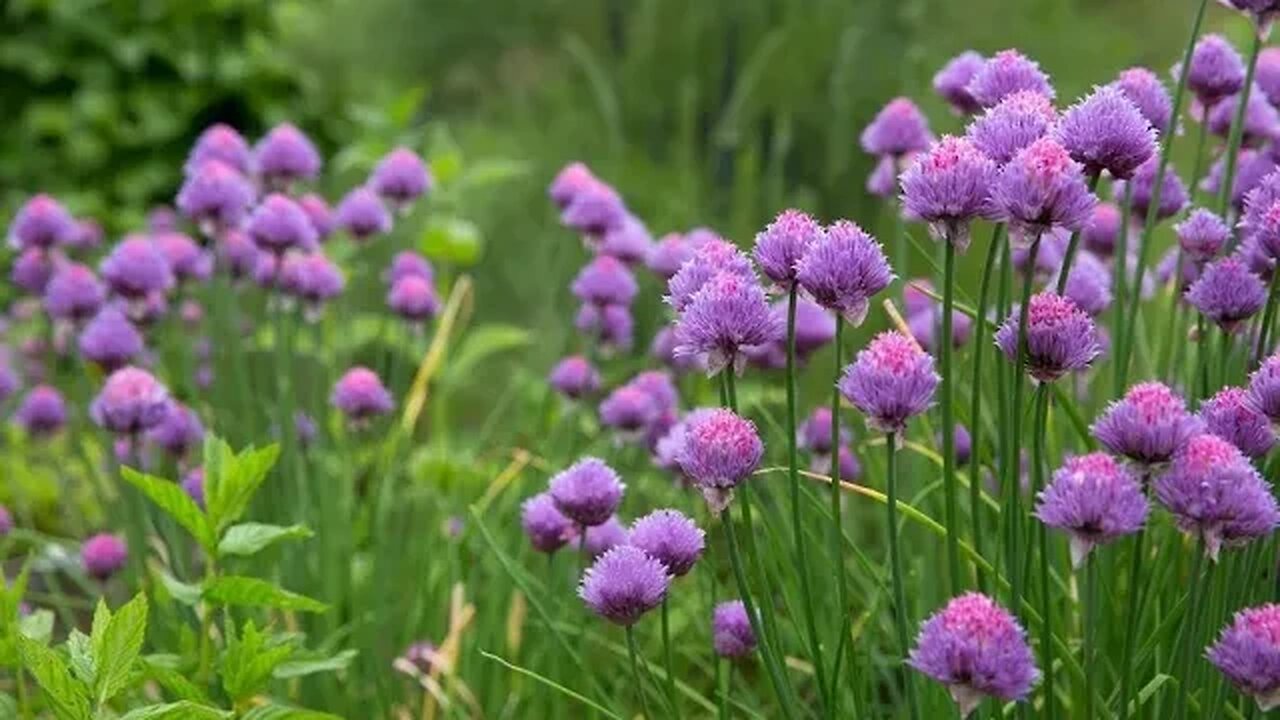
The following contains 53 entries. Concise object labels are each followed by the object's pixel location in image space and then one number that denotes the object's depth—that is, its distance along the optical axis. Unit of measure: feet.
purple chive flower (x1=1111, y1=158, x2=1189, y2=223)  5.49
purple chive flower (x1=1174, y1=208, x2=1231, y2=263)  5.15
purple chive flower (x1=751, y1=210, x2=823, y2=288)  4.68
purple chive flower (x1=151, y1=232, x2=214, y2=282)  6.59
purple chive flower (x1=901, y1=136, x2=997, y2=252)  4.57
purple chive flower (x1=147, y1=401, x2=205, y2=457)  6.14
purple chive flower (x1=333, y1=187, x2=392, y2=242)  6.47
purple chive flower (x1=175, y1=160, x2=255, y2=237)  6.11
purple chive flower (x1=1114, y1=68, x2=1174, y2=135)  5.13
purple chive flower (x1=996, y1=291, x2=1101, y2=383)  4.63
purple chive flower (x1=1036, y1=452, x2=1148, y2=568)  4.45
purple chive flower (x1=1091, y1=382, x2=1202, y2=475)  4.50
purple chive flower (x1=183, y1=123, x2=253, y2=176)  6.53
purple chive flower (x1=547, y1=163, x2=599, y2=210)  6.27
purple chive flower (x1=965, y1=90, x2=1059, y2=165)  4.65
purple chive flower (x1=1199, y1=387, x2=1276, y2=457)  4.66
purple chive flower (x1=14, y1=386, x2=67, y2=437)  7.37
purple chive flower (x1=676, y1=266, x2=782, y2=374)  4.66
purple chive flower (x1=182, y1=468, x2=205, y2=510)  5.98
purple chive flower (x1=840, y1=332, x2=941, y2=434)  4.55
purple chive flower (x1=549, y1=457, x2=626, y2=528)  5.11
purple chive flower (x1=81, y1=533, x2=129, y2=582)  6.11
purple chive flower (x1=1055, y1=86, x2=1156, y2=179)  4.66
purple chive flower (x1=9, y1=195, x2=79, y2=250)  6.65
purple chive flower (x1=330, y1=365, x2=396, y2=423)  6.14
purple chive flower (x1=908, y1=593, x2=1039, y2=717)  4.41
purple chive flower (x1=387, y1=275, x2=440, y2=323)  6.42
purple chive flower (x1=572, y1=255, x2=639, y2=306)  6.16
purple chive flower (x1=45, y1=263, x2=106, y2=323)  6.31
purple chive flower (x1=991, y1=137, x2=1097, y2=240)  4.53
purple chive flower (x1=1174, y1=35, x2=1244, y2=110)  5.34
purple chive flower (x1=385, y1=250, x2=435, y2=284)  6.91
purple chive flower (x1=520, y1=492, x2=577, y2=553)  5.34
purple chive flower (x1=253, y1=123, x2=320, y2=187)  6.55
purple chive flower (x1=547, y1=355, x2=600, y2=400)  6.28
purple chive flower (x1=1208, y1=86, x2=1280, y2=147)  5.56
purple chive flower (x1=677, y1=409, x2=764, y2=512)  4.65
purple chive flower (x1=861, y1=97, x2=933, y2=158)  5.65
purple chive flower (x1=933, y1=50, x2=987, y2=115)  5.44
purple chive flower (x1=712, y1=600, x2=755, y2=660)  5.22
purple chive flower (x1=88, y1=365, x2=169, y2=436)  5.78
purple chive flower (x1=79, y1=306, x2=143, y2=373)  6.15
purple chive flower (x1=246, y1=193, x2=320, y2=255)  6.04
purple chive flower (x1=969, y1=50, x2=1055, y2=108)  4.96
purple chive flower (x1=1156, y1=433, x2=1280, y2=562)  4.47
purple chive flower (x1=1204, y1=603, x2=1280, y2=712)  4.52
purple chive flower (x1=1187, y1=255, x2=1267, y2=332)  4.87
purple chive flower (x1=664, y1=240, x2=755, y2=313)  4.78
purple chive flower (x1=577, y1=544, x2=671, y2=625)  4.76
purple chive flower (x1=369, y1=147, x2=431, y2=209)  6.53
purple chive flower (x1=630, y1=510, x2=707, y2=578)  4.87
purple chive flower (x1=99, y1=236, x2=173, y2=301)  6.11
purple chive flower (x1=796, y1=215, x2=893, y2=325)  4.62
